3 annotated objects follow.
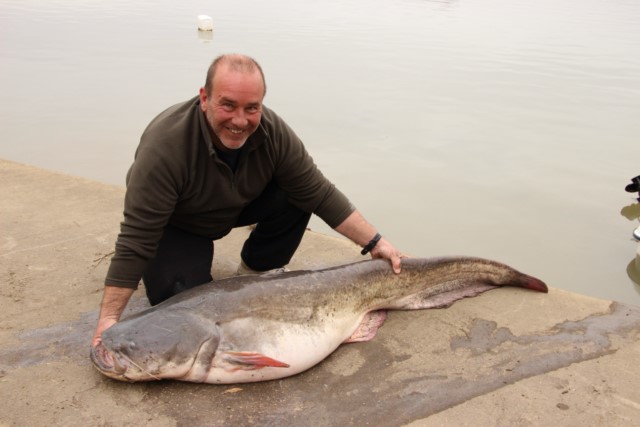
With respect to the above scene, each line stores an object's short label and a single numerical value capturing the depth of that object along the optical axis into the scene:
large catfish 2.75
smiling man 2.99
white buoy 16.91
